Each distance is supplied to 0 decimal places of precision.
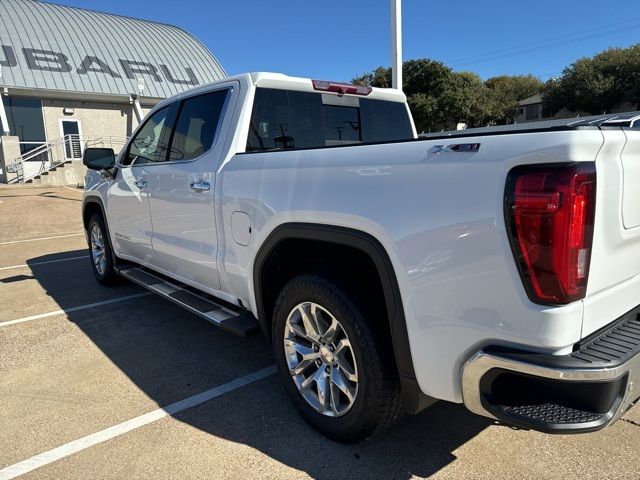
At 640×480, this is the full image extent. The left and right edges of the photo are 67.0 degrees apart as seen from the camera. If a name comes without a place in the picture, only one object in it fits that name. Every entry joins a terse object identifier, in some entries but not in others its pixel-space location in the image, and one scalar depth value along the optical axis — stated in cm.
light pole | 890
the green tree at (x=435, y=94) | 4250
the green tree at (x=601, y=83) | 4066
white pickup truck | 167
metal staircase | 1939
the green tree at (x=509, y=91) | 5222
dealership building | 2028
